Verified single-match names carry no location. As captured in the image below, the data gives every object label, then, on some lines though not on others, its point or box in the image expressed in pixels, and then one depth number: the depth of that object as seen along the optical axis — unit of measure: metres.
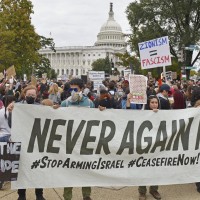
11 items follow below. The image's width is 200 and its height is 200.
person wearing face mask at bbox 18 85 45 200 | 3.71
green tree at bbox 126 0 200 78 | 24.64
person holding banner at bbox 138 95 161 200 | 3.91
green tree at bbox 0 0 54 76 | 24.93
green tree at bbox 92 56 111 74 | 71.82
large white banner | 3.53
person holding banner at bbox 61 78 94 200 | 3.83
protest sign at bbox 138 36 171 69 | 6.42
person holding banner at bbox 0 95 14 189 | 3.96
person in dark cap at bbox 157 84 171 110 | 4.67
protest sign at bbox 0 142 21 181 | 3.43
